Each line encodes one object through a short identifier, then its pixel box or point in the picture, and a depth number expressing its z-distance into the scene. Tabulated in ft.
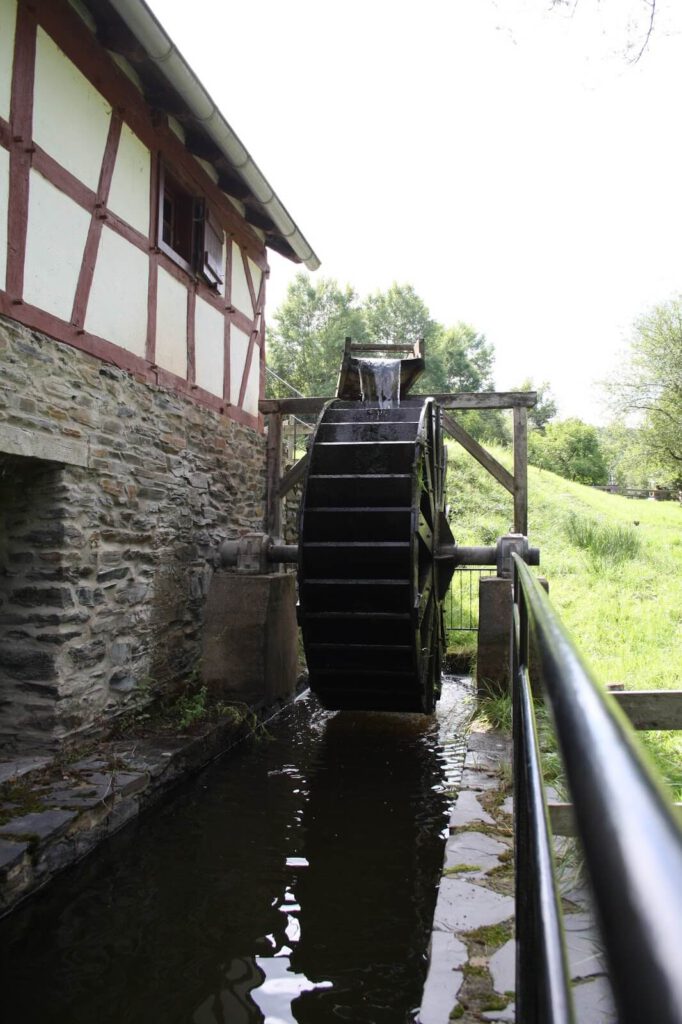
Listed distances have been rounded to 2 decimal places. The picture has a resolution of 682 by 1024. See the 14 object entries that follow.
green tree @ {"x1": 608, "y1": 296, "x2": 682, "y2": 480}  67.51
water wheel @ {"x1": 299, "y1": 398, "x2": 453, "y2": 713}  17.19
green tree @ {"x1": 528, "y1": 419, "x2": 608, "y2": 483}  117.60
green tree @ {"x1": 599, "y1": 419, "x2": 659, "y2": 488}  68.80
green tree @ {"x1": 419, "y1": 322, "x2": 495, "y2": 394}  136.05
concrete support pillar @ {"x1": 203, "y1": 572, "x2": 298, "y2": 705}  19.26
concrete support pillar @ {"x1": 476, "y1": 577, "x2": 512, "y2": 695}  19.26
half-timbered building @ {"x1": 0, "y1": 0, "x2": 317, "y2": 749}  13.94
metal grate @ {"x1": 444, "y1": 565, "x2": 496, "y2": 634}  31.83
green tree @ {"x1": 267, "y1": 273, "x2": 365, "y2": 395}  115.24
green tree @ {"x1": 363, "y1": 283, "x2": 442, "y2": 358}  141.08
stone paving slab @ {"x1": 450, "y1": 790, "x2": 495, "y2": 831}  11.54
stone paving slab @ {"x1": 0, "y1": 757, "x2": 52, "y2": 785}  13.11
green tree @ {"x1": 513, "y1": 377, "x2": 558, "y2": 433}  147.39
